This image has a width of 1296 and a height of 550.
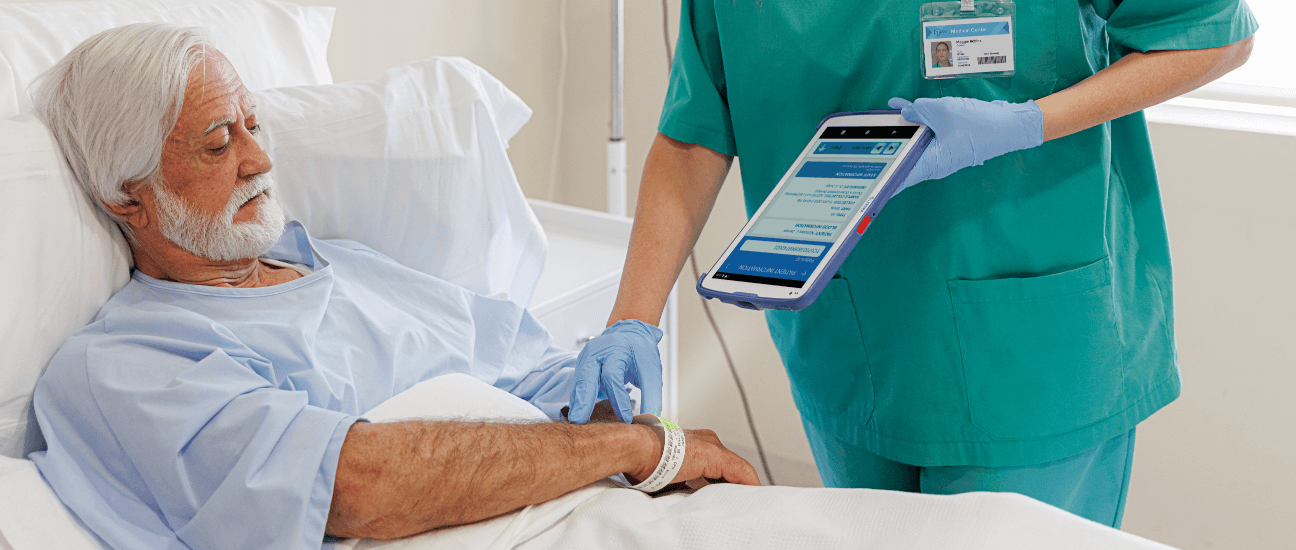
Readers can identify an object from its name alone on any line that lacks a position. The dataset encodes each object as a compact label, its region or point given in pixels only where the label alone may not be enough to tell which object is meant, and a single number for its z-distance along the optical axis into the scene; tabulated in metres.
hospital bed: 0.91
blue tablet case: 0.85
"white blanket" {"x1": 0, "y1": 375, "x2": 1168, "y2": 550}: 0.84
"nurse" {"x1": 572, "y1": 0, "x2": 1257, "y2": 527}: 0.94
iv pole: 2.06
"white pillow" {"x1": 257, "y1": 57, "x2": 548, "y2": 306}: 1.38
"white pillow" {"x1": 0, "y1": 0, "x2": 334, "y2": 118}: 1.23
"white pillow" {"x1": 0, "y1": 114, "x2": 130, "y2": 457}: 1.01
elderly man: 0.94
